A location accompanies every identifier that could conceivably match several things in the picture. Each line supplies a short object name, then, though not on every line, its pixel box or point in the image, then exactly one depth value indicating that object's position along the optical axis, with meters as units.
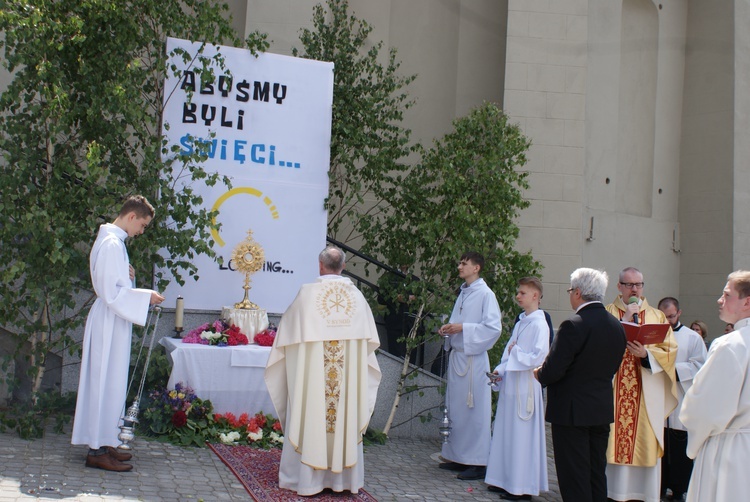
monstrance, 7.89
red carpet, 5.70
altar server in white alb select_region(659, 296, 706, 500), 6.77
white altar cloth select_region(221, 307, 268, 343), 7.71
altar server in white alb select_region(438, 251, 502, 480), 7.17
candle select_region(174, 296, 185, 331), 7.50
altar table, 7.24
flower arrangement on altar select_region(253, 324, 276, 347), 7.61
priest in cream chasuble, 5.81
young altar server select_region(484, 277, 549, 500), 6.37
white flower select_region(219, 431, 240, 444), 7.02
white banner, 8.07
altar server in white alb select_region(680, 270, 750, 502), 4.04
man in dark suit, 5.27
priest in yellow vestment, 6.25
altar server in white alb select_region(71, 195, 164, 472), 5.90
